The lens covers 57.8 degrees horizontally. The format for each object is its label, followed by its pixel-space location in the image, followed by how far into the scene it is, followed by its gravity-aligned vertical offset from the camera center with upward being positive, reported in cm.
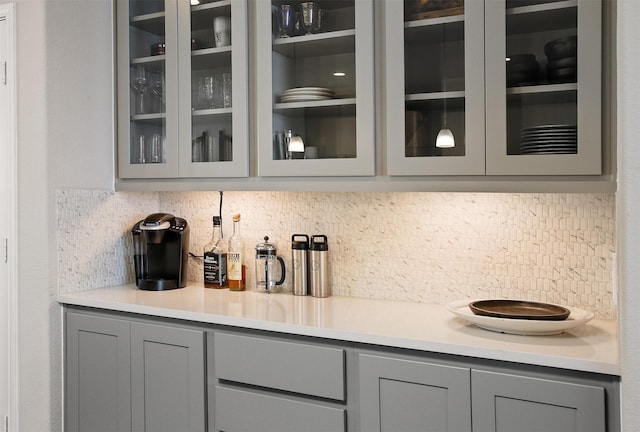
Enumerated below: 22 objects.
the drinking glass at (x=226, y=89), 232 +46
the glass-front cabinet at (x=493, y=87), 169 +36
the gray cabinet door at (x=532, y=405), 149 -54
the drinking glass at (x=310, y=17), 215 +70
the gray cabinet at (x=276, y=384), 183 -59
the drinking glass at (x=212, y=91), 236 +47
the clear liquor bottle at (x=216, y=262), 261 -26
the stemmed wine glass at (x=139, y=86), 255 +53
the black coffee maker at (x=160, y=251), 257 -20
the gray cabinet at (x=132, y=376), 211 -66
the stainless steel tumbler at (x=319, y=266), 237 -25
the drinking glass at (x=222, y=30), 231 +70
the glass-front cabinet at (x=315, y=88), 203 +43
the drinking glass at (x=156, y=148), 249 +25
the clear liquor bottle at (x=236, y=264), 255 -26
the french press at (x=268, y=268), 249 -27
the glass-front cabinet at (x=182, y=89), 229 +49
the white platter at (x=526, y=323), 168 -36
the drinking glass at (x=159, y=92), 248 +49
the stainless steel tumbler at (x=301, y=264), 242 -25
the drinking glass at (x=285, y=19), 220 +70
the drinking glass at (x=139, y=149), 255 +25
